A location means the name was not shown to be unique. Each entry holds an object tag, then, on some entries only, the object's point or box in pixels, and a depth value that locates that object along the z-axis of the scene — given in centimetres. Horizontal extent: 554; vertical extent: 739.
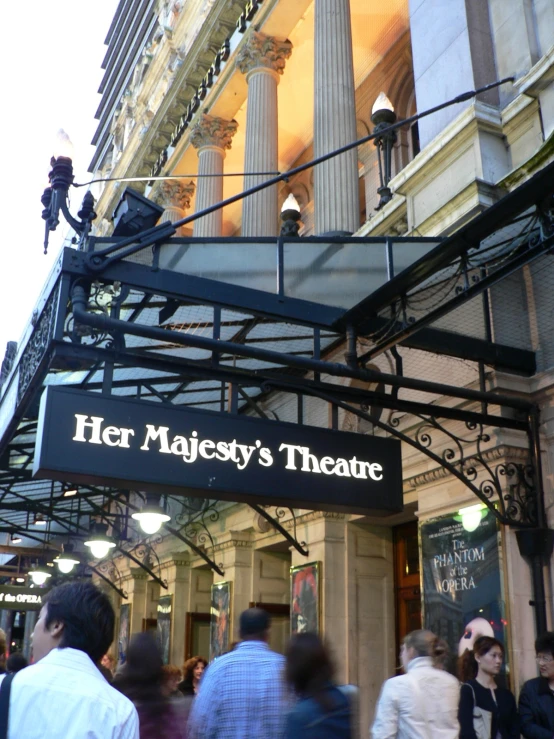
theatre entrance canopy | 654
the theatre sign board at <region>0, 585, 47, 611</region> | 2194
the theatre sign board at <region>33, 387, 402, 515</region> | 638
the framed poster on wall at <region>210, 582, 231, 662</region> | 1423
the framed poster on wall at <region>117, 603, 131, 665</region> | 2053
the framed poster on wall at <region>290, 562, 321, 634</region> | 1130
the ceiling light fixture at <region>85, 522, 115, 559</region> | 1722
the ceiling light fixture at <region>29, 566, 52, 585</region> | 2289
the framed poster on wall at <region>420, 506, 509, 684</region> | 830
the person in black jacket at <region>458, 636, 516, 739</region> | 604
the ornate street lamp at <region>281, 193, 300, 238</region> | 1263
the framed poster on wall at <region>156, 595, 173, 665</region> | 1695
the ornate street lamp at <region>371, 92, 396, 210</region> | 1048
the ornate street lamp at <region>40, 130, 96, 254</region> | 738
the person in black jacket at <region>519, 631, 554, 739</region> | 612
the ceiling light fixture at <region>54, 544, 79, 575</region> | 1973
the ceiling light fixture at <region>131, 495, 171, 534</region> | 1249
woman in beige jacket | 531
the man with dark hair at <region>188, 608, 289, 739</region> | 427
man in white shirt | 222
